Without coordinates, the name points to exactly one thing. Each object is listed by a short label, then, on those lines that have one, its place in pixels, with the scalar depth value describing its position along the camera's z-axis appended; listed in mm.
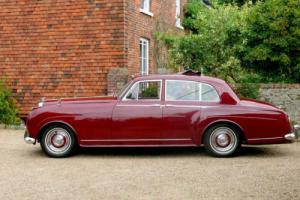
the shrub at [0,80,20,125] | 14969
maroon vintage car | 9383
